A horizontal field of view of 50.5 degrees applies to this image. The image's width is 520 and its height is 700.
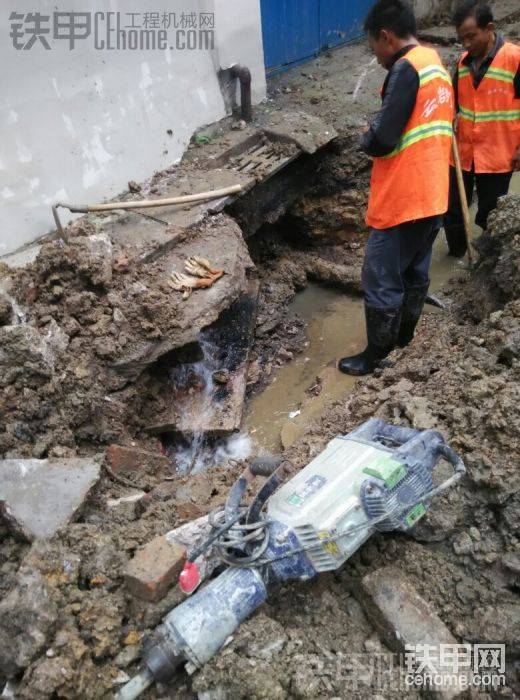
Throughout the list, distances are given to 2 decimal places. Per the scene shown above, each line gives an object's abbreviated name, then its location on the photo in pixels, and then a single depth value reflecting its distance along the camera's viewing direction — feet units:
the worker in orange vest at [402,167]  10.32
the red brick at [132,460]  10.62
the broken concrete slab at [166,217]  13.55
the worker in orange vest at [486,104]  13.14
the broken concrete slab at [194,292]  11.87
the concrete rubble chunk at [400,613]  6.37
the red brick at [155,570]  6.53
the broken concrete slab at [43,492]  7.65
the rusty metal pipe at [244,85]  17.99
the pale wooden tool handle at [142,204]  13.53
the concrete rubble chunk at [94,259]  11.85
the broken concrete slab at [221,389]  12.87
